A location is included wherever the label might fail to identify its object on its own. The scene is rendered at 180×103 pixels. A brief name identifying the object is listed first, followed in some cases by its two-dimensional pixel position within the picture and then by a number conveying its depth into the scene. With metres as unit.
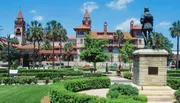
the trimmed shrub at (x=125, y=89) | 12.96
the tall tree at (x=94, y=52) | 42.44
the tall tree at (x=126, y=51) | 65.56
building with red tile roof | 93.31
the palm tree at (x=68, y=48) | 91.25
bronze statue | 16.53
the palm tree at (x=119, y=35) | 90.51
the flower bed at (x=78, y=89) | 10.48
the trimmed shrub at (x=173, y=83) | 21.13
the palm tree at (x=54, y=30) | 74.06
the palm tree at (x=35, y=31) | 64.94
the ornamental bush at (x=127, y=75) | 31.23
